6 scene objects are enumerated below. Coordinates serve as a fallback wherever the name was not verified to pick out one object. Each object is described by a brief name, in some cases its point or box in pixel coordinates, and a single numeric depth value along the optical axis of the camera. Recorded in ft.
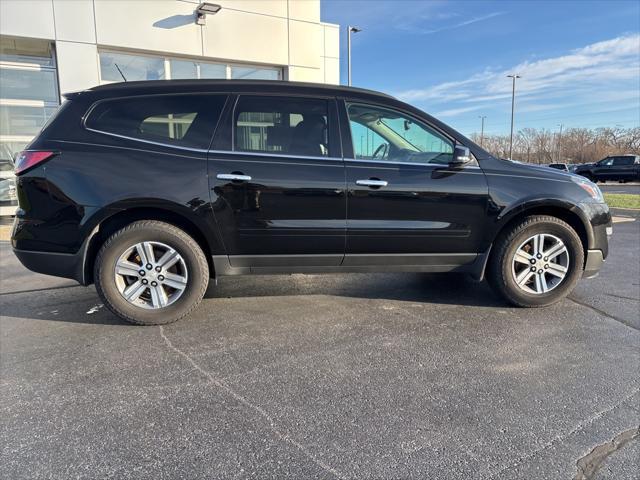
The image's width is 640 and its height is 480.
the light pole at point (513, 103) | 144.66
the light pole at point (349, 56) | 71.20
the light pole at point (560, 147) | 220.43
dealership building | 29.71
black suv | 11.07
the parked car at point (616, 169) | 97.04
